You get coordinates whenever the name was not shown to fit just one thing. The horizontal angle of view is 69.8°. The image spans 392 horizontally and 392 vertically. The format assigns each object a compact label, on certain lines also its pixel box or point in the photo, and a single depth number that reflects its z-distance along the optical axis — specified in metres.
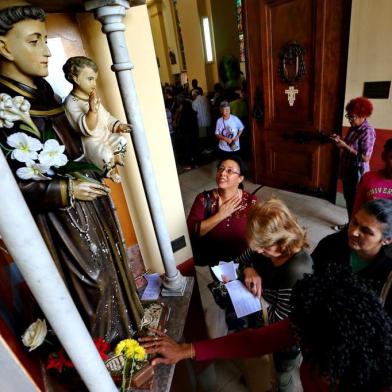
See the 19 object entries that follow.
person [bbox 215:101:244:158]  4.60
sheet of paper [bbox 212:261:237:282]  1.69
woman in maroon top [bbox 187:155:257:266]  1.90
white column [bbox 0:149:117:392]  0.61
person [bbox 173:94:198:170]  5.98
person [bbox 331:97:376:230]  2.70
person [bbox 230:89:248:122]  5.71
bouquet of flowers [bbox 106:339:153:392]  1.05
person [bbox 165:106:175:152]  6.07
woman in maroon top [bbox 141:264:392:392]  0.70
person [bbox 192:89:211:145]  6.33
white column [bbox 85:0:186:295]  1.05
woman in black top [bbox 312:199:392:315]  1.28
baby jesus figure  0.98
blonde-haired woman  1.36
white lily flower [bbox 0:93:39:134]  0.80
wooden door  3.21
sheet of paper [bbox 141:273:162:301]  1.61
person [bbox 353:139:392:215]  2.05
